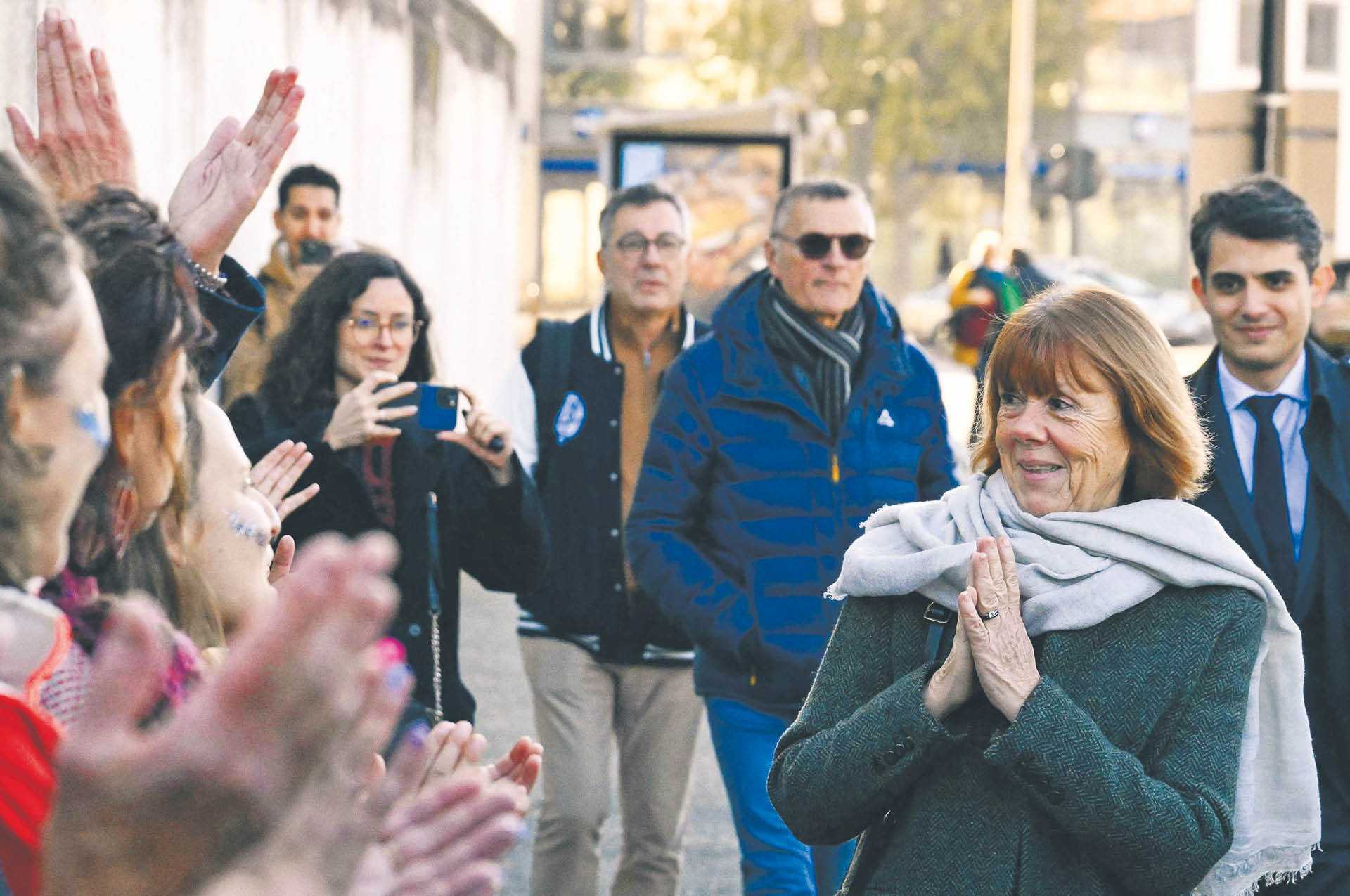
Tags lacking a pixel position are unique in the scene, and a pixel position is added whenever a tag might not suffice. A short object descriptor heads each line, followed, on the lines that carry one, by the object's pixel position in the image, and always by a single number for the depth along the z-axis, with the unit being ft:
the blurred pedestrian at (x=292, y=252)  21.45
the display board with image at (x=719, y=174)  44.60
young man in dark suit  13.34
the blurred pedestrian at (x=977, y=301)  49.97
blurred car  115.44
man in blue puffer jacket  16.14
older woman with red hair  9.98
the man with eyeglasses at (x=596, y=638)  18.52
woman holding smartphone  15.56
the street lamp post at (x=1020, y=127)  132.87
